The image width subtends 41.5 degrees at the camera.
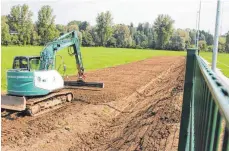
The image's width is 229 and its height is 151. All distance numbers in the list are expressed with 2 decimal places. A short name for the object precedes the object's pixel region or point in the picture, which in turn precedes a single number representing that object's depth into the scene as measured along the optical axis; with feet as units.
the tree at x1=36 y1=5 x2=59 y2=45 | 311.06
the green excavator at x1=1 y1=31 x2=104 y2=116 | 41.81
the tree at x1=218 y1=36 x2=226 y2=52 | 264.72
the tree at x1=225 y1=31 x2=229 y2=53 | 236.75
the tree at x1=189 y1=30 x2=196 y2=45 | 377.09
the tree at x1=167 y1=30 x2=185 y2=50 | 348.18
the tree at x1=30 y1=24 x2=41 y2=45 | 302.64
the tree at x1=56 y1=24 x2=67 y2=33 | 358.17
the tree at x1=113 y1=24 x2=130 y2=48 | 366.02
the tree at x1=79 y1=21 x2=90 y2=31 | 446.60
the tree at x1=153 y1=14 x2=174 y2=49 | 363.15
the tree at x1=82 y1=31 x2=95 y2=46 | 343.75
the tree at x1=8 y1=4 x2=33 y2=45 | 302.66
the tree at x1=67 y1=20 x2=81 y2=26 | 482.61
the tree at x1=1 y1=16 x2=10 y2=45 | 282.30
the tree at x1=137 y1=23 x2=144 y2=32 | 493.81
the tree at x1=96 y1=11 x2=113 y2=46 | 370.32
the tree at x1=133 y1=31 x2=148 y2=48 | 368.93
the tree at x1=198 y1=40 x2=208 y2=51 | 293.84
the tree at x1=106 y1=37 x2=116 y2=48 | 370.32
